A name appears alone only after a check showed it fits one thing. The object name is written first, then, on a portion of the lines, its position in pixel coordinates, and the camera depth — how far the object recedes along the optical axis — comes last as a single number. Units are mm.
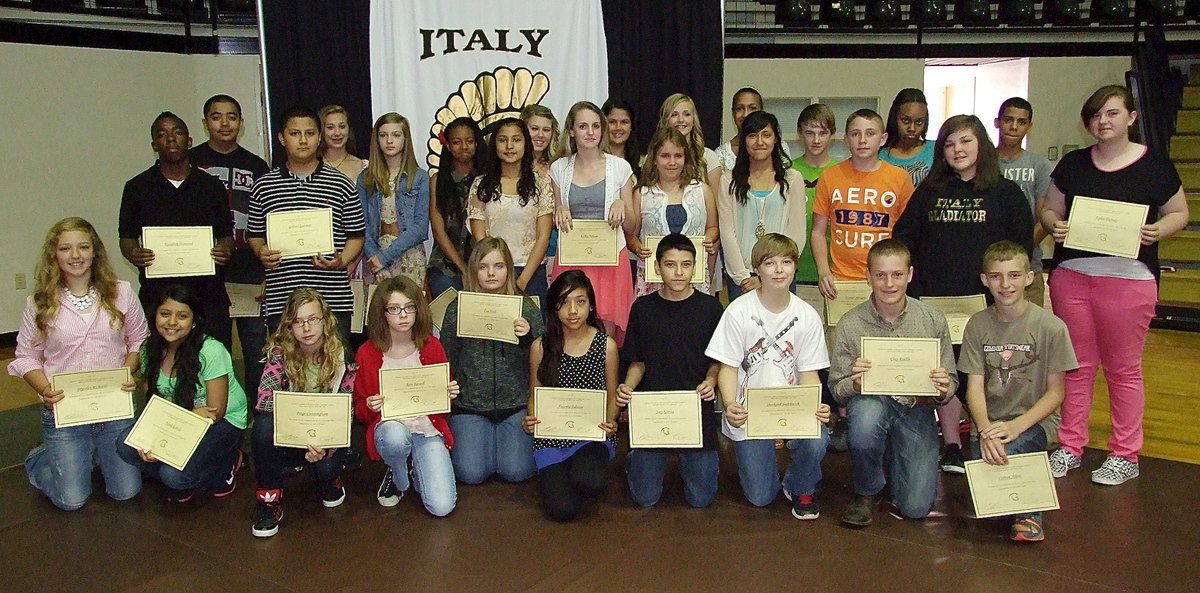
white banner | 5277
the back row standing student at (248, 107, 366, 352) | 4055
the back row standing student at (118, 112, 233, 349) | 4184
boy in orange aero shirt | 3922
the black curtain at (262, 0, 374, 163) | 5234
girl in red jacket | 3520
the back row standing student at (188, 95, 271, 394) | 4438
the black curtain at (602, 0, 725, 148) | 5449
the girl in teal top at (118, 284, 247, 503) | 3561
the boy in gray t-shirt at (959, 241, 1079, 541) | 3291
